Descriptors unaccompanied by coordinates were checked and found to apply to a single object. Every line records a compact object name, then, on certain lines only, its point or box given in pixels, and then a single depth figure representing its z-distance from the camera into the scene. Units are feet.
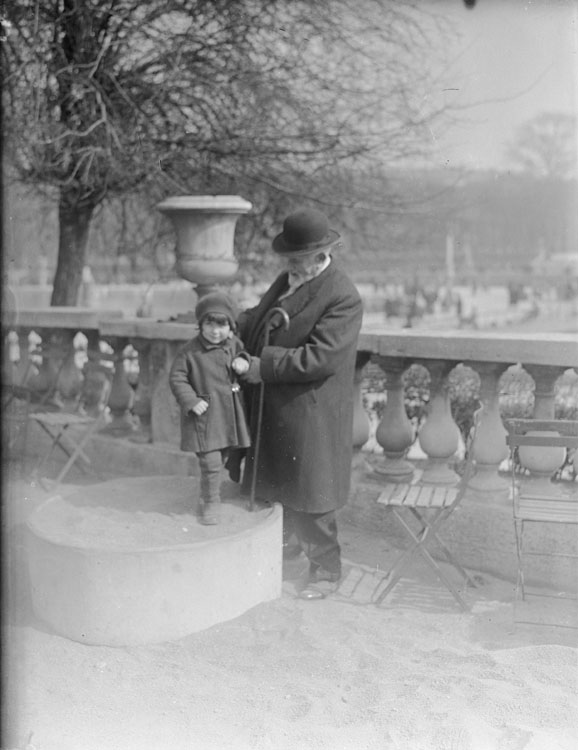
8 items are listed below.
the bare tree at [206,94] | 28.78
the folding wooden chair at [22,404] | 24.58
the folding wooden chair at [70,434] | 20.62
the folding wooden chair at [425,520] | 14.84
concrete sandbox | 13.46
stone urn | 19.83
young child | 14.66
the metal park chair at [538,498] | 14.28
